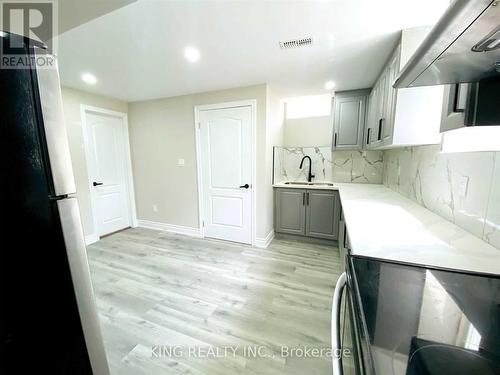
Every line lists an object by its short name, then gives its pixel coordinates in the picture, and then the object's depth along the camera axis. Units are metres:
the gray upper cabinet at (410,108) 1.60
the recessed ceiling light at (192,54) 1.92
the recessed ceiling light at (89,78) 2.55
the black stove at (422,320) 0.46
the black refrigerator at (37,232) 0.56
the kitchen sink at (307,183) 3.48
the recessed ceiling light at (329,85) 2.81
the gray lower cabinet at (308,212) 3.07
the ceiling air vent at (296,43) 1.77
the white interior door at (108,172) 3.39
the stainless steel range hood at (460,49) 0.43
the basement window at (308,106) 3.50
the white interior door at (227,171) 3.08
